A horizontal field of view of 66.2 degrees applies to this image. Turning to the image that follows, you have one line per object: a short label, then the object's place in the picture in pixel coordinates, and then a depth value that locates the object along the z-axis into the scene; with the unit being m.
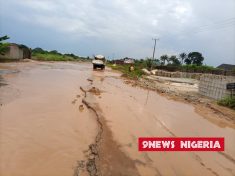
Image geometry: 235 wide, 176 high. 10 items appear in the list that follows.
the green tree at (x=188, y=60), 53.21
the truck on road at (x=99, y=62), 25.67
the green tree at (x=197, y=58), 52.41
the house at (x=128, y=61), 46.64
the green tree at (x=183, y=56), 53.21
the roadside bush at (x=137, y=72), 25.66
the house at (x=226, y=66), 44.15
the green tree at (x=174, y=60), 51.99
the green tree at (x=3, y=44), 15.69
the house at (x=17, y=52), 25.28
